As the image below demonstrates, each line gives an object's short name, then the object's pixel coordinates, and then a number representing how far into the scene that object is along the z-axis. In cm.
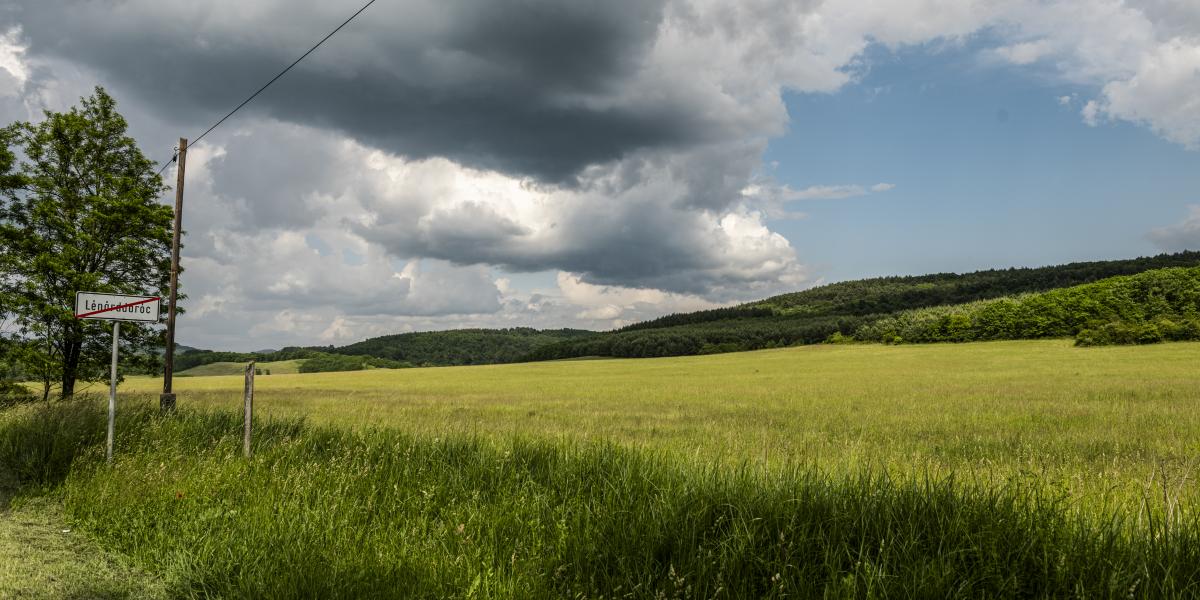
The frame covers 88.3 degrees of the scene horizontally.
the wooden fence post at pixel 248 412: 885
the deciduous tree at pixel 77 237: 2447
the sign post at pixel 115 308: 1074
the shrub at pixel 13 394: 2345
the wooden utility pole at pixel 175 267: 1833
